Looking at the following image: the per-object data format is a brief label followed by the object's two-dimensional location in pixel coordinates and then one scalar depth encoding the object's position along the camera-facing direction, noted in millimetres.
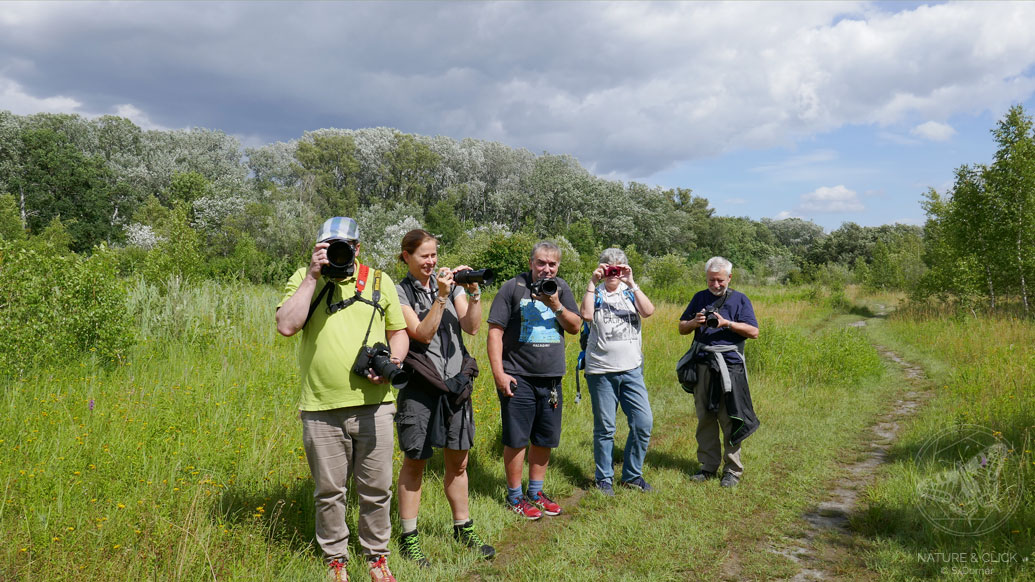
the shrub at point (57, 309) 5449
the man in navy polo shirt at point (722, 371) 4648
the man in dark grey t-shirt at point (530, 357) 3887
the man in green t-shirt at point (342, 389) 2660
